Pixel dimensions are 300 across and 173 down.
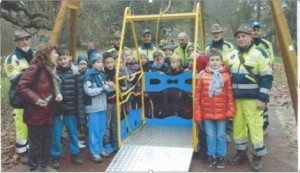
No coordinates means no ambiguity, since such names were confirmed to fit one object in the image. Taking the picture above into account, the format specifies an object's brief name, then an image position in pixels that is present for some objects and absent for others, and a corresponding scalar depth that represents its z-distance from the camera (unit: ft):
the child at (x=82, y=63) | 17.81
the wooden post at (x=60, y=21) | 17.32
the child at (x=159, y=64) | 20.24
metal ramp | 14.75
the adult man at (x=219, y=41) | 19.03
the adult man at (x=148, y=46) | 22.75
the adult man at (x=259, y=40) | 19.49
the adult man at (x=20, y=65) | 15.97
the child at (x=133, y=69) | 19.01
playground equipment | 15.15
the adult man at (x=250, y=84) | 14.58
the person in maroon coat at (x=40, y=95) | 13.91
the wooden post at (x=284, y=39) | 15.97
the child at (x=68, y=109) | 15.30
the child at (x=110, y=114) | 16.71
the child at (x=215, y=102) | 14.98
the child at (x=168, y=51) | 21.05
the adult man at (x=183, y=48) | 22.34
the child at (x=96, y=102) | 15.77
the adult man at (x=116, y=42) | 21.42
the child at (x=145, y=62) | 20.51
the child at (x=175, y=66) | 18.26
